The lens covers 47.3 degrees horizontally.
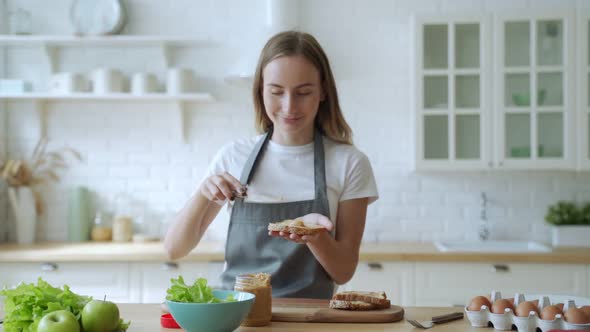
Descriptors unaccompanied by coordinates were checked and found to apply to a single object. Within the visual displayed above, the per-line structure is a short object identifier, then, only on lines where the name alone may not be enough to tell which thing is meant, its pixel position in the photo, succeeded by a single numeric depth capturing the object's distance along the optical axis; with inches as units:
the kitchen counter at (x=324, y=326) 66.5
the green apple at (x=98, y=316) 60.7
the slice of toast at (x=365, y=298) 72.0
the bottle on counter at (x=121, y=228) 163.5
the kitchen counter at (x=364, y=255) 139.8
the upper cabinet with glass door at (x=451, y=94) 152.3
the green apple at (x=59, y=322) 57.4
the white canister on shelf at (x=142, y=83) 159.6
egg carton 62.0
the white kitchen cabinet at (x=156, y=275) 143.9
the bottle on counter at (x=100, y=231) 163.8
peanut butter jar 67.1
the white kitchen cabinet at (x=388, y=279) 142.6
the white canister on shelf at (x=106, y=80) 159.2
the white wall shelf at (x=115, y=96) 156.6
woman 83.3
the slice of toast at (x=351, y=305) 71.2
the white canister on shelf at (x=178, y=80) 159.8
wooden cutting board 69.2
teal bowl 61.1
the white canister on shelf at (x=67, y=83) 158.6
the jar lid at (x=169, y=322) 67.2
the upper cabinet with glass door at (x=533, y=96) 150.8
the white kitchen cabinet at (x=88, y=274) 143.7
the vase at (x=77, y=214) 164.2
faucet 161.5
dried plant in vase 166.6
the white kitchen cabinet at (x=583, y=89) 149.6
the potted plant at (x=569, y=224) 153.8
